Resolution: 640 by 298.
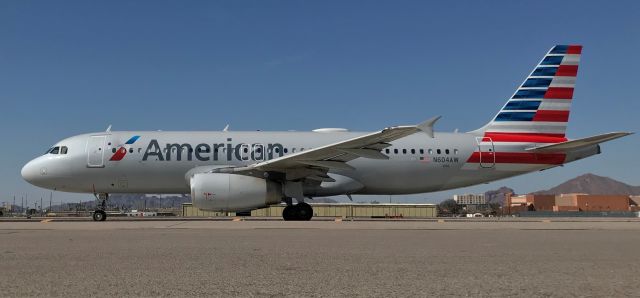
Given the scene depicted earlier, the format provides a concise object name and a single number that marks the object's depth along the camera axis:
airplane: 18.89
